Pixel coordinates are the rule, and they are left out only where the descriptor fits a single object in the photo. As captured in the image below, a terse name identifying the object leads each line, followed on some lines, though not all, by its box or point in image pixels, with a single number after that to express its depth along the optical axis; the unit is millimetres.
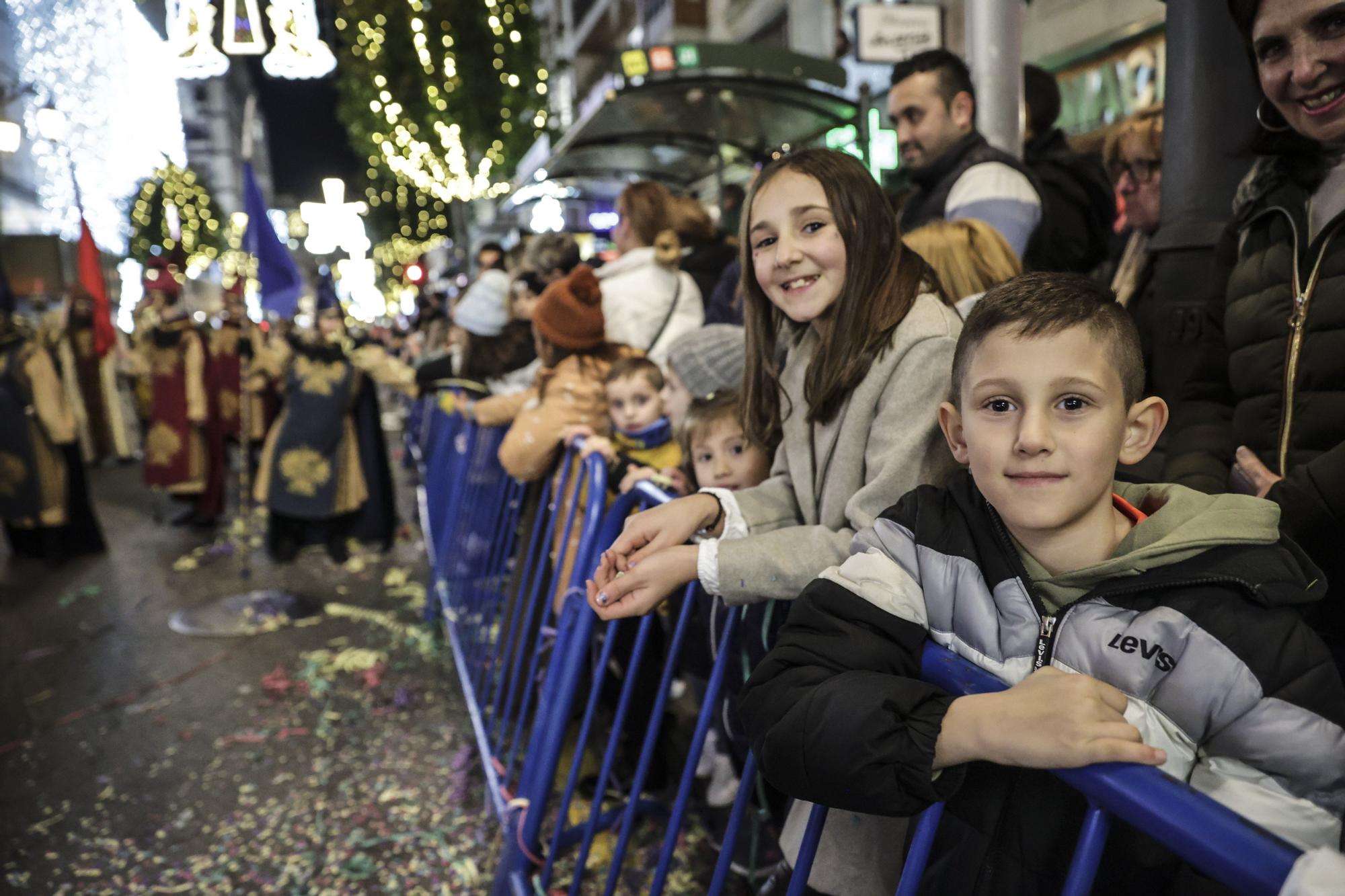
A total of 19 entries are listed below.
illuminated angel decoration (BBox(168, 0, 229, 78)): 6848
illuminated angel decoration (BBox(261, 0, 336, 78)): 7621
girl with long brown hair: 1824
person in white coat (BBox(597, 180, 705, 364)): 4242
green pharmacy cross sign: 8961
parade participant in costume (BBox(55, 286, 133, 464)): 9375
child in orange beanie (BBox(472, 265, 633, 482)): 3510
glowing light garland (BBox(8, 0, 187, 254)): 8844
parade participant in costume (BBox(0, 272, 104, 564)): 7438
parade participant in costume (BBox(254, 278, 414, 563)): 7051
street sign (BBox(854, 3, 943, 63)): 6742
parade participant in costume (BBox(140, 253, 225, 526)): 8812
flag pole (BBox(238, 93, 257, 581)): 6695
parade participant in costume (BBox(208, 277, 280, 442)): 9102
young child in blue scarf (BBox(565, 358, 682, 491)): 3506
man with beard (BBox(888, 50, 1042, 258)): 3148
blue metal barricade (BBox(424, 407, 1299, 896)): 888
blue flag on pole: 6410
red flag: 8359
